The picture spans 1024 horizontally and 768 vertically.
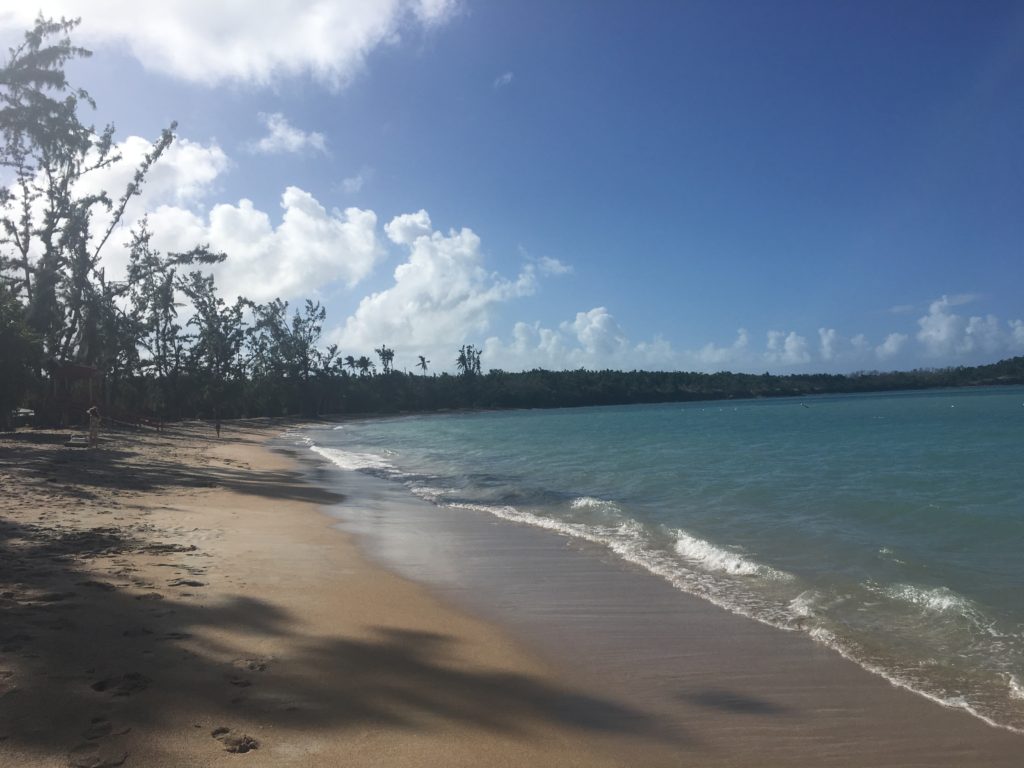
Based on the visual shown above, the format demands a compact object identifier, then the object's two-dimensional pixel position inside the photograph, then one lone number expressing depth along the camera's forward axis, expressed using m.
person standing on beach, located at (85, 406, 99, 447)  22.47
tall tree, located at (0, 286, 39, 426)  22.09
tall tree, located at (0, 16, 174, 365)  19.22
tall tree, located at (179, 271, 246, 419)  54.22
